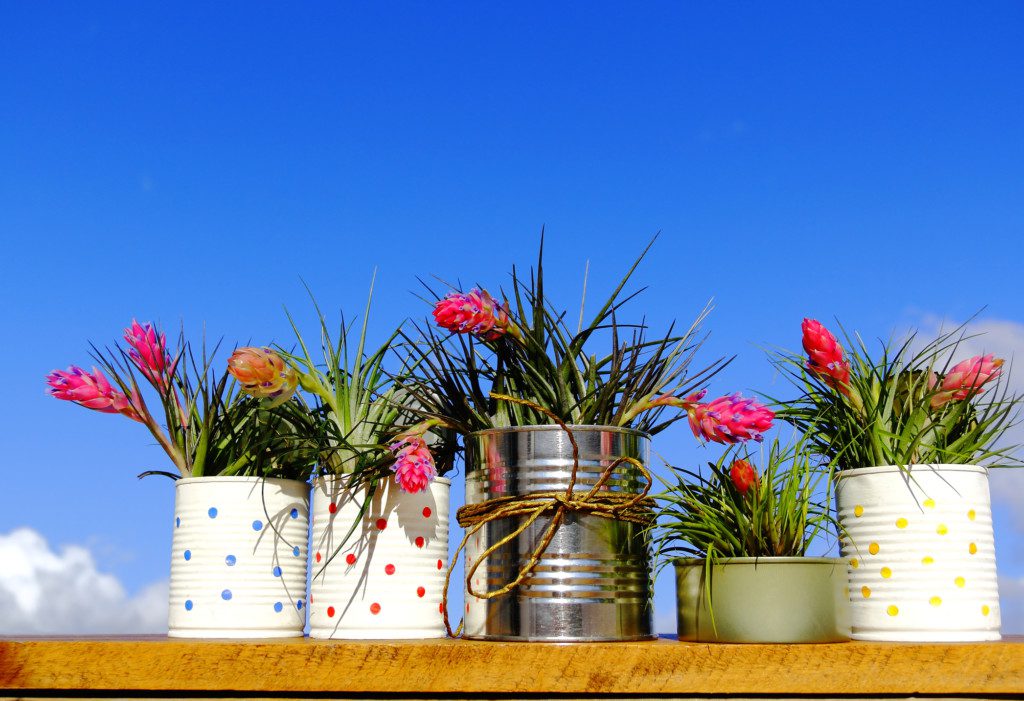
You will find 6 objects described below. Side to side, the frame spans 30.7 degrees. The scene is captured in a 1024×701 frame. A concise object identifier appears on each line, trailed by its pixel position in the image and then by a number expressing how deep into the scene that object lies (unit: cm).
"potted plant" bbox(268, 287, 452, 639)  98
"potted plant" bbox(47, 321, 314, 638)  99
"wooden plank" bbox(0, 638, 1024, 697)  91
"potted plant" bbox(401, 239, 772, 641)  95
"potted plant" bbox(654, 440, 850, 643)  93
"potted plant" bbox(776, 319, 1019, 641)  96
